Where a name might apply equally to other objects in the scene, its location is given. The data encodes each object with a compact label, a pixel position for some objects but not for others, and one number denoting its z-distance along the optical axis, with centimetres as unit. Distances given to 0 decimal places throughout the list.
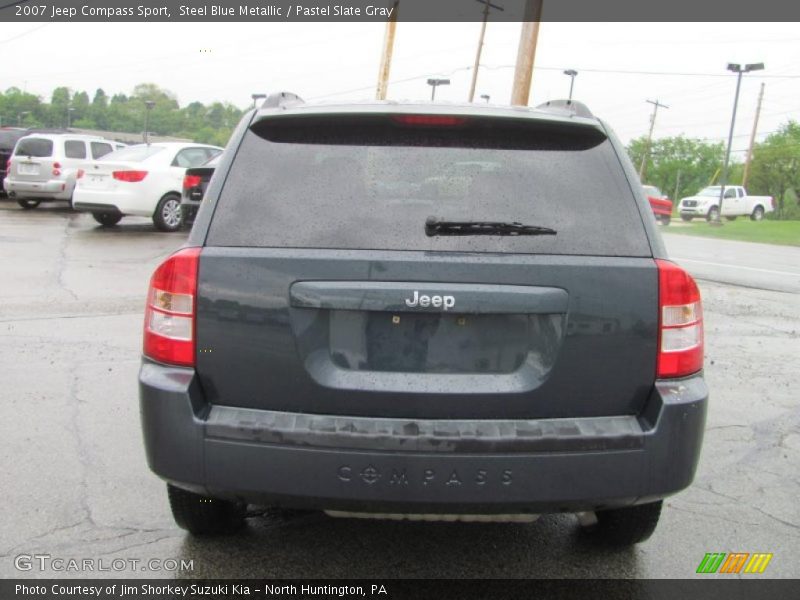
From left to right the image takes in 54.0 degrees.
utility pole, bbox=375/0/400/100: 2802
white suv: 1864
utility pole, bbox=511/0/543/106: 1739
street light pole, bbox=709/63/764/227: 3684
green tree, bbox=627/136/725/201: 11076
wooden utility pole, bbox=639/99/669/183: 8218
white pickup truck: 4259
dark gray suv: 254
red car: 3114
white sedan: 1479
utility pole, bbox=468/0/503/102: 4153
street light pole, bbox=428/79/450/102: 5392
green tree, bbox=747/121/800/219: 7506
